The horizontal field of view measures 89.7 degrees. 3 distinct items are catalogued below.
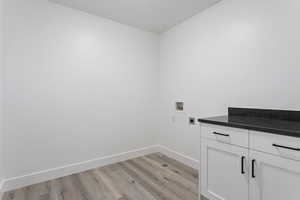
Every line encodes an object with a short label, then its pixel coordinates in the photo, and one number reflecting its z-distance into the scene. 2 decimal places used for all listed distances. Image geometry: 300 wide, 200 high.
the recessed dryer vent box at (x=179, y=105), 2.58
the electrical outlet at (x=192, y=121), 2.35
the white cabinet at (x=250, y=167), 0.98
